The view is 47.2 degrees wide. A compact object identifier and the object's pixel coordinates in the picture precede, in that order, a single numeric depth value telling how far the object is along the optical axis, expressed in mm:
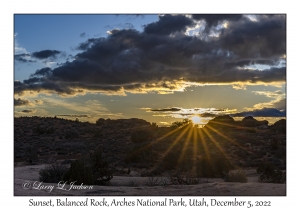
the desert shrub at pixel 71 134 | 42375
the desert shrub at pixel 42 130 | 45594
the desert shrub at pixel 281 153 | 28314
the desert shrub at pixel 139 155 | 26219
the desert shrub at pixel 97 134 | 43906
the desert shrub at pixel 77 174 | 14930
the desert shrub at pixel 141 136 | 38469
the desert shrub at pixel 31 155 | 27703
